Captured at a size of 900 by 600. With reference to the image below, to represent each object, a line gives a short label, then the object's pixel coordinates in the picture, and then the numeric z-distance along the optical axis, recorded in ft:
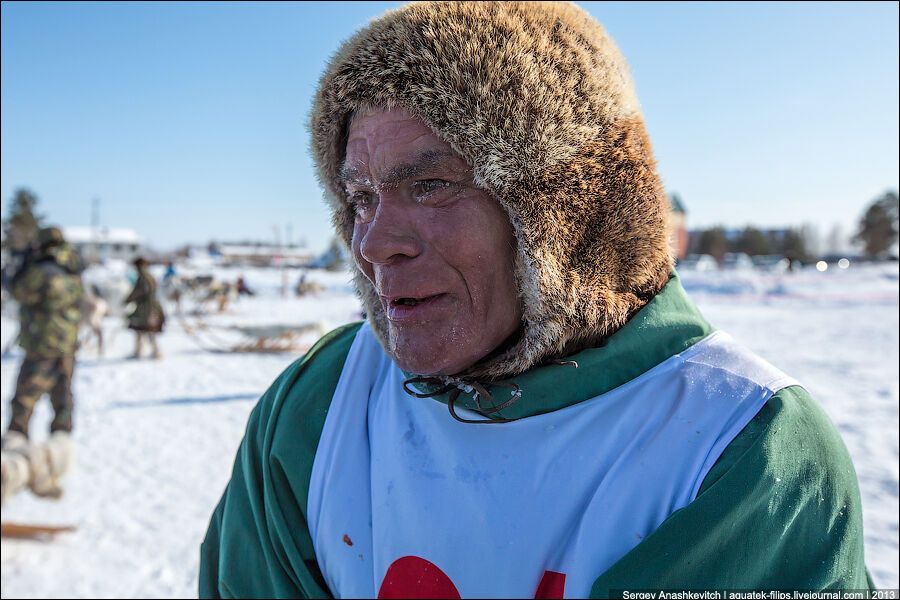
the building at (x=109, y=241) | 203.03
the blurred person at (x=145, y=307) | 30.25
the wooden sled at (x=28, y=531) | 10.98
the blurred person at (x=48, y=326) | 15.72
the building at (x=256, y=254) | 214.46
